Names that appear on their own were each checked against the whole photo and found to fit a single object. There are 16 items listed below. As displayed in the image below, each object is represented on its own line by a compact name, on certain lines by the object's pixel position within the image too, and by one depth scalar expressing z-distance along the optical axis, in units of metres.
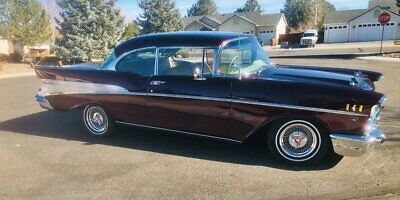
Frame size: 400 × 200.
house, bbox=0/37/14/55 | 33.41
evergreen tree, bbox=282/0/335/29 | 65.44
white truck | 40.09
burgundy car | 4.02
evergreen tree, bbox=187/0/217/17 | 77.06
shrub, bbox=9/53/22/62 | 26.93
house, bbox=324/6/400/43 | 45.22
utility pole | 69.18
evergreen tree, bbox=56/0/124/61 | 23.58
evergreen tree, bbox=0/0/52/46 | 24.88
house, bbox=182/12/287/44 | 54.16
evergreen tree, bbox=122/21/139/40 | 36.72
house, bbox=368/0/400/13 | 48.72
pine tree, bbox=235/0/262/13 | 90.74
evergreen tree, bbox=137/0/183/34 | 31.88
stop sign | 22.75
